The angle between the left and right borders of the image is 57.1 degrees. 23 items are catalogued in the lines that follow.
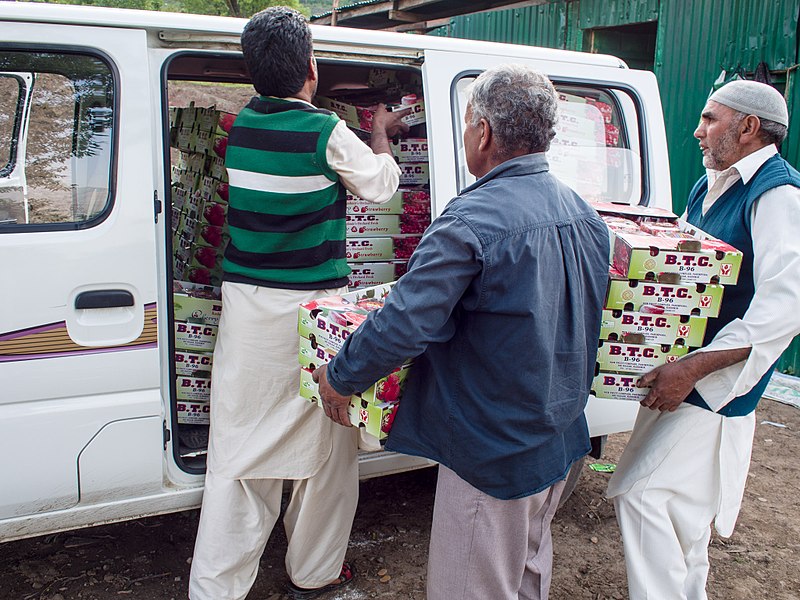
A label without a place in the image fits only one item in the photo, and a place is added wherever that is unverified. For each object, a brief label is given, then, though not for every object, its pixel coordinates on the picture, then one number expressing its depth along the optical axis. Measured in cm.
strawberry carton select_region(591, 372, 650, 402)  247
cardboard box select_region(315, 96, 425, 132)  376
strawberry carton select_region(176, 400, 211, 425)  328
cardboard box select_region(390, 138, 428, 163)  364
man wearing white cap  236
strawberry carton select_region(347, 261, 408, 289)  355
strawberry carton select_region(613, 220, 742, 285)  229
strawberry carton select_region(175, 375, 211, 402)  322
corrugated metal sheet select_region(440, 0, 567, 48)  800
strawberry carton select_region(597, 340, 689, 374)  243
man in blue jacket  194
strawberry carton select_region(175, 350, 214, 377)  319
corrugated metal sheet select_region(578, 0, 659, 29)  701
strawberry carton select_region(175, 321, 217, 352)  313
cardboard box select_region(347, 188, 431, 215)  353
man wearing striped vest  246
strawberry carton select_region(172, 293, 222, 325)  311
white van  239
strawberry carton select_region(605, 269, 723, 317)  235
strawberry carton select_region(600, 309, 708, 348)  239
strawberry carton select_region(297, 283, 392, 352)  224
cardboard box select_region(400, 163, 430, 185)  369
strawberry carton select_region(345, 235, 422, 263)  353
